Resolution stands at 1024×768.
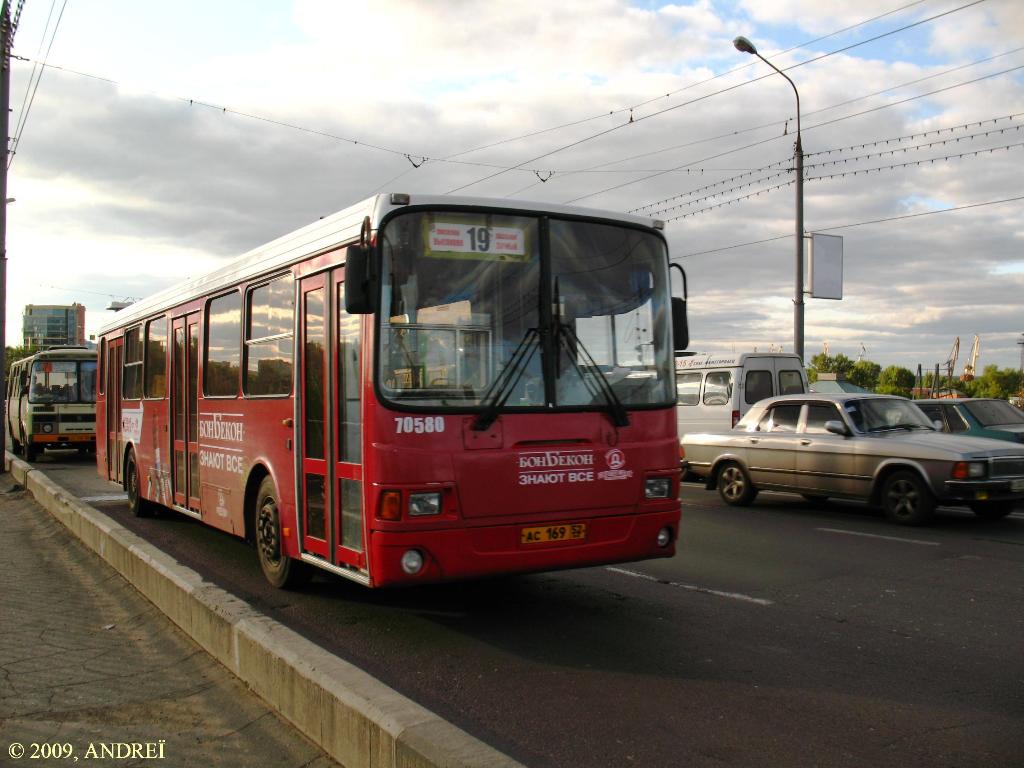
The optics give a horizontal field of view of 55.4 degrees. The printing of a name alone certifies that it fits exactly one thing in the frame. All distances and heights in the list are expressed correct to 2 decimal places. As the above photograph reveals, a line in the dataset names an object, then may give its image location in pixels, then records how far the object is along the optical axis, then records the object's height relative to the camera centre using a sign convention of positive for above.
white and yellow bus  25.20 +0.04
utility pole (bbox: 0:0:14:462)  21.66 +6.02
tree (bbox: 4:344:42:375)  108.84 +5.62
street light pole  23.19 +2.85
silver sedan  11.51 -0.84
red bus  6.03 +0.03
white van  18.38 +0.19
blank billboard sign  25.19 +3.33
